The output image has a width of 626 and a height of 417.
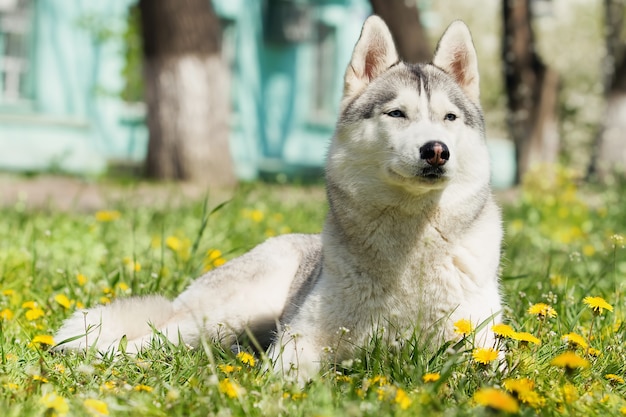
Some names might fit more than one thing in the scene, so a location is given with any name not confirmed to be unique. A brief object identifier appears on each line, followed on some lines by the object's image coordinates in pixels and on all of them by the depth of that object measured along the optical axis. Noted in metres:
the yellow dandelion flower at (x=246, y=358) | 6.23
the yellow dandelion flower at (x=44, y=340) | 6.48
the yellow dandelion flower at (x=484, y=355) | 5.69
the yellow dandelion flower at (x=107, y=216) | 12.29
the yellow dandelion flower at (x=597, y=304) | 6.35
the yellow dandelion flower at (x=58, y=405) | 4.83
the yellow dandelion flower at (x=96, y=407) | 4.85
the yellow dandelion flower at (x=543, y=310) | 6.61
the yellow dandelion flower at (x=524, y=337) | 5.99
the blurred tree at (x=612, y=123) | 26.84
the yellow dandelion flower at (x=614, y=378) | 6.13
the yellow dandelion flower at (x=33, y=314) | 7.71
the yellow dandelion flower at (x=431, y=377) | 5.43
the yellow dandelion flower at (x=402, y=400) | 4.93
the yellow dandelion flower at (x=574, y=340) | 5.91
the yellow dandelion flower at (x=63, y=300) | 7.96
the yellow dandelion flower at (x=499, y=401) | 4.16
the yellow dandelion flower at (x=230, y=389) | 5.17
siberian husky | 6.56
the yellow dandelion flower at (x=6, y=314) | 7.73
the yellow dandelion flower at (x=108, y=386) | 5.53
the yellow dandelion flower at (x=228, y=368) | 6.00
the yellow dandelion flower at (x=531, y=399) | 5.04
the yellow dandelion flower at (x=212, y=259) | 9.91
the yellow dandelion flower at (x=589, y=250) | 12.93
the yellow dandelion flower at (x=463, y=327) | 6.13
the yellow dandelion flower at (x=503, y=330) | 5.88
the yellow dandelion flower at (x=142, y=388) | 5.44
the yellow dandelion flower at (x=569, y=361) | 4.90
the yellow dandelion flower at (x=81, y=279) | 9.13
